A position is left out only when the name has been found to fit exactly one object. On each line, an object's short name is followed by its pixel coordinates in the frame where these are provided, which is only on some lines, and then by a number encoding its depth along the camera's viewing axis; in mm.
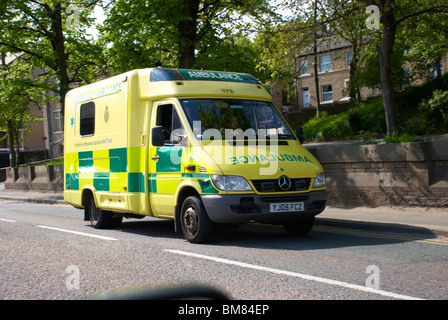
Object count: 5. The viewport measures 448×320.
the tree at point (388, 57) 14289
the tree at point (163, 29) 18891
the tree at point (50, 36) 24469
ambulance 7957
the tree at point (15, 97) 26625
